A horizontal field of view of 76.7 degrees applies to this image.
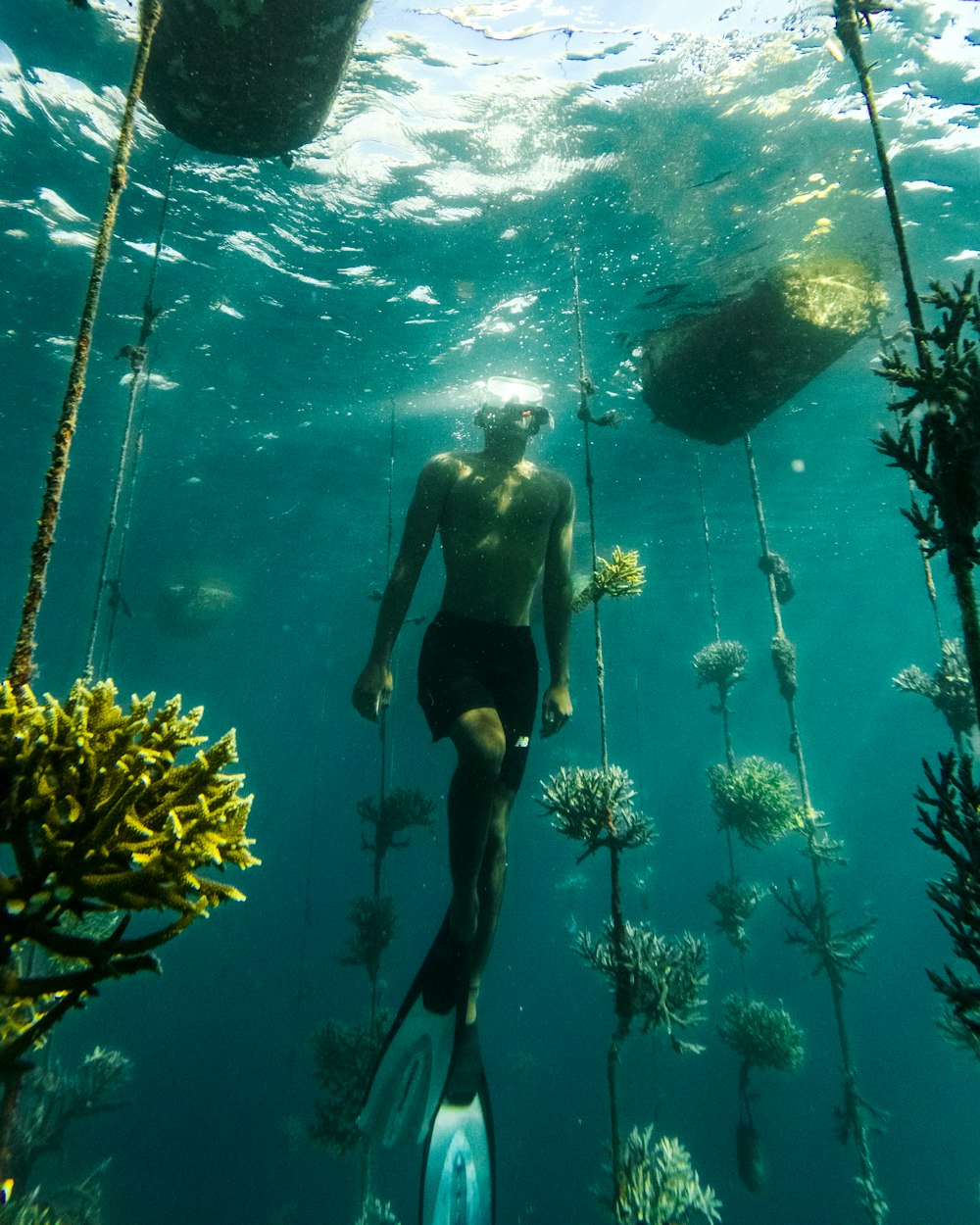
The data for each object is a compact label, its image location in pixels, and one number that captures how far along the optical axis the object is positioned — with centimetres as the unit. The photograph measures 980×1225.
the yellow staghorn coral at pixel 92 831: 136
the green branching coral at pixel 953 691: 809
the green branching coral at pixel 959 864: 249
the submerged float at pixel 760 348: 948
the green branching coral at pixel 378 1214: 1014
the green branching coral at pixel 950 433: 243
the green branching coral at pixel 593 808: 493
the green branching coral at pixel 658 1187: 475
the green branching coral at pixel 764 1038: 863
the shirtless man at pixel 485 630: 423
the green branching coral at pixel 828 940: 812
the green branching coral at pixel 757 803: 849
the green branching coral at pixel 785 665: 862
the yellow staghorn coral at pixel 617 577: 527
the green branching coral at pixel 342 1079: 809
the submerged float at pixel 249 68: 460
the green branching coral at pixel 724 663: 1037
